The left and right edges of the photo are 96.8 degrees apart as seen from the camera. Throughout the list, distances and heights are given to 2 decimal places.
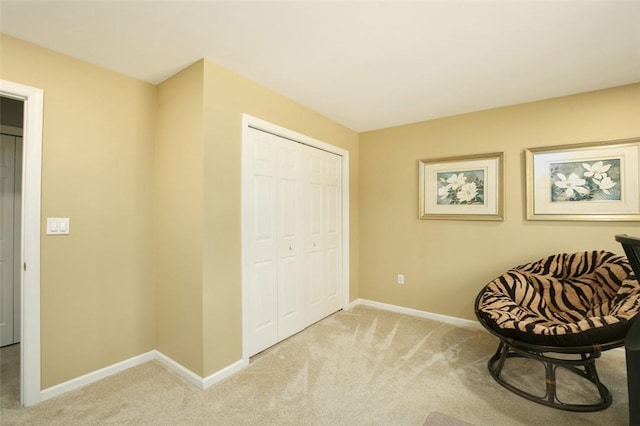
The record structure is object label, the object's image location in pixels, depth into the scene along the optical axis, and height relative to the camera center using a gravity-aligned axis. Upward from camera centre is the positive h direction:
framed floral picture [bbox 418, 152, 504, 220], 2.98 +0.30
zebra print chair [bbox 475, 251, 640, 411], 1.69 -0.70
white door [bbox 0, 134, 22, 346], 2.57 -0.21
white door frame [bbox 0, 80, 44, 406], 1.83 -0.21
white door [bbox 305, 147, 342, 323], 3.10 -0.19
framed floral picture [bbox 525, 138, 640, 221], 2.44 +0.29
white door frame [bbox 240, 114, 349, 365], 2.31 +0.30
